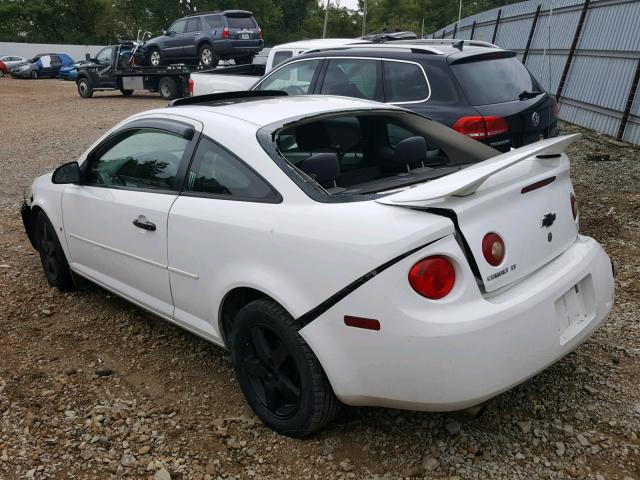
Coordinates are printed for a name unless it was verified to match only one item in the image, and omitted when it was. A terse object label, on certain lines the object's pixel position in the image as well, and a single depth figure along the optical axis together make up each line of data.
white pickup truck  9.61
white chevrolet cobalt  2.31
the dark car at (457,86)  5.44
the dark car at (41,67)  35.75
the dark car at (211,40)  19.61
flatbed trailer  19.77
